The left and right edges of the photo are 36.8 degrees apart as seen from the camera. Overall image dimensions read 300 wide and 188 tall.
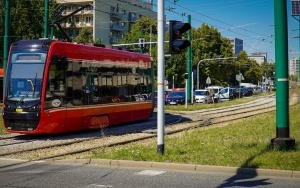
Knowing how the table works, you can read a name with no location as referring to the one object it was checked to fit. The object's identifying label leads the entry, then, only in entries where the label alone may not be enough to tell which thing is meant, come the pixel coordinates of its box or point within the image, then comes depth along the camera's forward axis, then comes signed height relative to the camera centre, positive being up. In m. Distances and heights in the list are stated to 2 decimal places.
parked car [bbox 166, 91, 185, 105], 45.53 -1.34
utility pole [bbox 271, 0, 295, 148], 11.62 +0.34
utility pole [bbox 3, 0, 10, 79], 22.61 +2.89
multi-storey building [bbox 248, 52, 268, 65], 133.60 +10.08
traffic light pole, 39.88 +0.94
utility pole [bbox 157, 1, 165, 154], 11.23 +0.22
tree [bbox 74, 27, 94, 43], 65.21 +7.54
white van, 55.78 -0.65
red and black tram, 15.76 -0.04
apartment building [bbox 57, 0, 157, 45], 78.75 +11.92
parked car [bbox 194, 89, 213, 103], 50.47 -1.20
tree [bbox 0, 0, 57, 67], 48.78 +7.53
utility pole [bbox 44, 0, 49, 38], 25.26 +4.09
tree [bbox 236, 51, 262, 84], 97.50 +3.81
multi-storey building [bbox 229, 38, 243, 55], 166.54 +16.32
